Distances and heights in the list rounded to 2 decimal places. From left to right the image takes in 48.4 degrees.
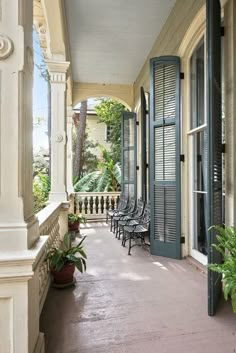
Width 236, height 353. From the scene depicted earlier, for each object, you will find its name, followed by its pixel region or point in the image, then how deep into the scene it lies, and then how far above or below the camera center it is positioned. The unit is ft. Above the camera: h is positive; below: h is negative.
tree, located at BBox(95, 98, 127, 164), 41.37 +9.47
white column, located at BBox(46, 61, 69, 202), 14.10 +2.59
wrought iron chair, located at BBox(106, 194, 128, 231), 21.70 -2.49
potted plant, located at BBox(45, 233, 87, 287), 9.65 -3.28
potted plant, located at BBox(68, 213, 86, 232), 18.38 -3.24
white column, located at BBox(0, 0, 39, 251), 4.72 +0.95
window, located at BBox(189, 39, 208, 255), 12.31 +1.32
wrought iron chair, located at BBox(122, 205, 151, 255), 14.97 -3.05
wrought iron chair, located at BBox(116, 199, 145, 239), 16.93 -2.83
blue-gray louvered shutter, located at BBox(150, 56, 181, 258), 13.52 +1.06
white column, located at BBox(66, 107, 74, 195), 25.15 +2.22
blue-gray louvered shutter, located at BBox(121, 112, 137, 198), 23.06 +2.19
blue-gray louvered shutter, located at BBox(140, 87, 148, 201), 18.93 +2.25
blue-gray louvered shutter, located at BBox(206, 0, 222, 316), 8.10 +1.55
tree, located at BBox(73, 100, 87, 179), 37.22 +5.30
